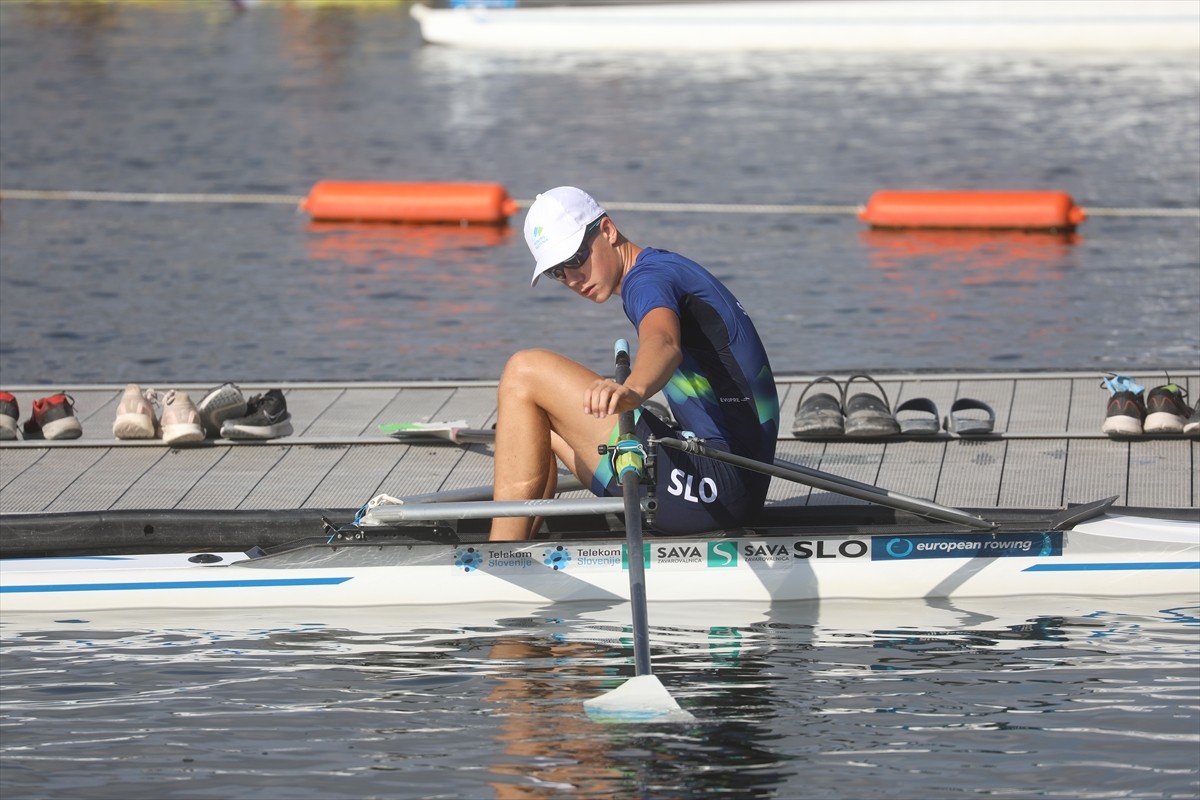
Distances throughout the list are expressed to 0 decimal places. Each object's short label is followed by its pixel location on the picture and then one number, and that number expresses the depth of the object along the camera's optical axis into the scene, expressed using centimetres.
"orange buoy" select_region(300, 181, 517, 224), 3544
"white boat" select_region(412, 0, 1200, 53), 6281
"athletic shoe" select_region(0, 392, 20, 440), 1703
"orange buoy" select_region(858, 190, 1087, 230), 3294
